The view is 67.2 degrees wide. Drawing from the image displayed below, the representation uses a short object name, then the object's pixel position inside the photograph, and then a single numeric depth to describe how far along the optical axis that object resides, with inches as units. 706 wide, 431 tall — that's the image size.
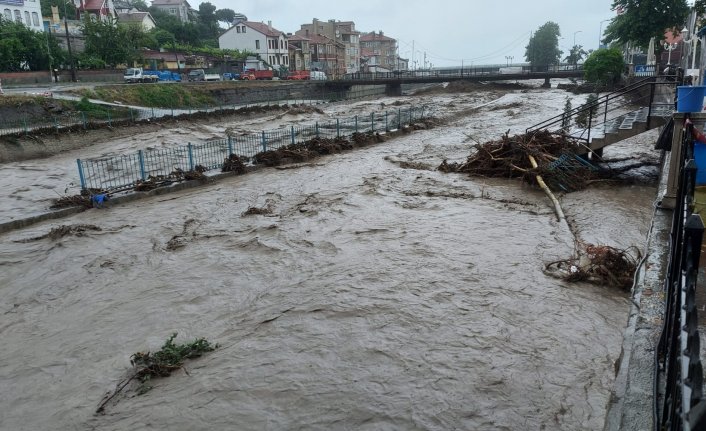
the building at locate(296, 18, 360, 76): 4377.5
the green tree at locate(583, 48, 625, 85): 2022.6
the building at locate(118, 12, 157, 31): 3691.7
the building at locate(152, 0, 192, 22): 4899.1
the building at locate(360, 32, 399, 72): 6117.1
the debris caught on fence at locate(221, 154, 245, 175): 837.8
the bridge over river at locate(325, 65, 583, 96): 2878.9
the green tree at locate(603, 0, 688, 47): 1422.2
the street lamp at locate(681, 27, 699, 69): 1423.1
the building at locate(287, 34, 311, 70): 4031.5
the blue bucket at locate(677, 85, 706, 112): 434.6
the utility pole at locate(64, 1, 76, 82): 2090.3
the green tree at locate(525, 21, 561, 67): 4970.5
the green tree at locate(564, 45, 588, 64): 4970.5
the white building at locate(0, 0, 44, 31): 2610.7
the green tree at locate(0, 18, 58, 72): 2073.1
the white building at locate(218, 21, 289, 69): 3641.7
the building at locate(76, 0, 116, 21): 3720.5
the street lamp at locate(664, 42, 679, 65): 2051.3
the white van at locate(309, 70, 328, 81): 3161.9
